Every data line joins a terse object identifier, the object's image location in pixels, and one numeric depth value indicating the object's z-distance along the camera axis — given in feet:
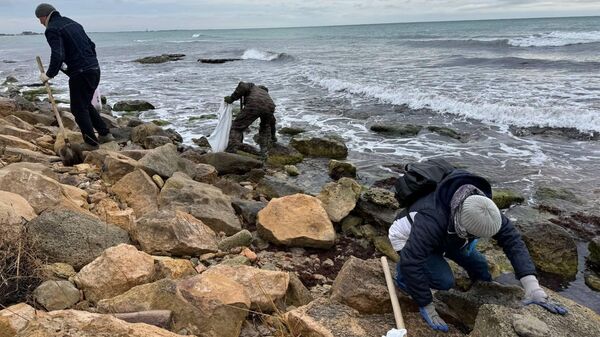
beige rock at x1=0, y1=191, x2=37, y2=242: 9.50
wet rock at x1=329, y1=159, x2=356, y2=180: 23.15
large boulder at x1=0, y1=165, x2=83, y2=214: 12.36
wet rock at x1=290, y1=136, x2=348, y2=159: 26.91
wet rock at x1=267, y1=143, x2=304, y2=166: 25.90
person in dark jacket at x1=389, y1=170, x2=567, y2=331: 8.35
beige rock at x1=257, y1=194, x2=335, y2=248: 14.53
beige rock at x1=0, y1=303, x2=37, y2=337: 6.96
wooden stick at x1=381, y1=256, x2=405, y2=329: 8.95
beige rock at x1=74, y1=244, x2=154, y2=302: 9.34
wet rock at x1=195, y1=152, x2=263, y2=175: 22.79
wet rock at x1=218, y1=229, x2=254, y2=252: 13.48
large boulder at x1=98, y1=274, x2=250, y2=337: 8.56
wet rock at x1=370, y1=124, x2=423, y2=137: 32.53
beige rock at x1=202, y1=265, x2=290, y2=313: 9.74
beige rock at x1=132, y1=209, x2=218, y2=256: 11.99
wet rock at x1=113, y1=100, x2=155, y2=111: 42.04
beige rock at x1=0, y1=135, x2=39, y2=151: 19.63
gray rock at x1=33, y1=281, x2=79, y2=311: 8.63
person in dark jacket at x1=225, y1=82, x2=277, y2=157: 26.18
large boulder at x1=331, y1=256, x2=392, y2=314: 9.59
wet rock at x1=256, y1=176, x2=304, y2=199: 19.80
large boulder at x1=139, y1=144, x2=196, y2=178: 17.65
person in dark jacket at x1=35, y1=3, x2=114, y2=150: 18.51
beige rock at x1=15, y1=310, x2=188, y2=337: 6.69
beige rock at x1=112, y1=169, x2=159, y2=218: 15.31
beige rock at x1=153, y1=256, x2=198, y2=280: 10.46
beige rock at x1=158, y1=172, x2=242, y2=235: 14.64
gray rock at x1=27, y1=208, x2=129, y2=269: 10.33
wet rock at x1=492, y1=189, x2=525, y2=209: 18.79
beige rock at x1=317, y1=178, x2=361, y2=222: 16.89
